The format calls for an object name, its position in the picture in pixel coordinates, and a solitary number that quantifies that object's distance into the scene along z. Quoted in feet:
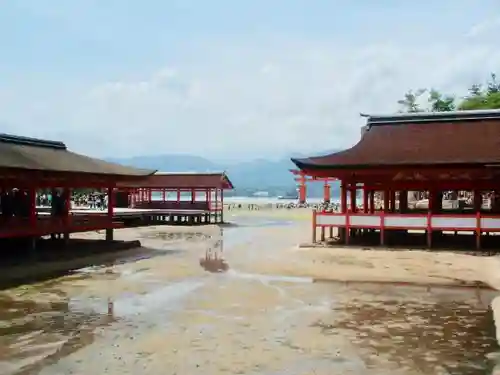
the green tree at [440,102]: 202.69
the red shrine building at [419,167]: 79.45
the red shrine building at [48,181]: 65.10
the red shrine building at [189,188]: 155.02
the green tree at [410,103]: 219.61
